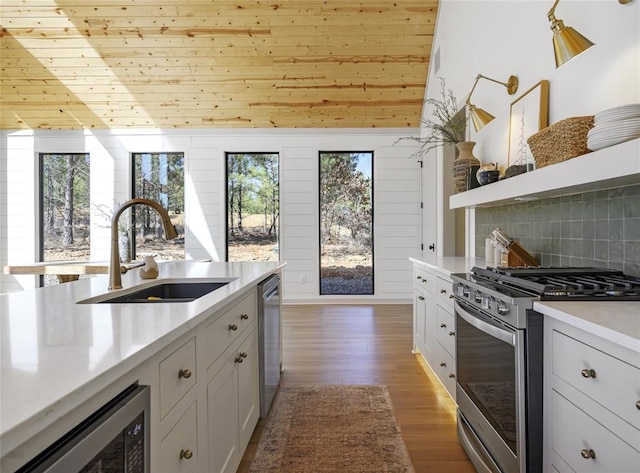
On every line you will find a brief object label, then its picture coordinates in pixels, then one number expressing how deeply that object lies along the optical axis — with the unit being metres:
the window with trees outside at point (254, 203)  5.59
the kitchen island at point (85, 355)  0.52
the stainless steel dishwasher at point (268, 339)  2.10
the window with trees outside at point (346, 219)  5.57
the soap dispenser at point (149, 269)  1.96
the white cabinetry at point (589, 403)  0.89
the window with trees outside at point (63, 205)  5.55
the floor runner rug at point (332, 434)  1.81
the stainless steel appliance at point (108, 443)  0.55
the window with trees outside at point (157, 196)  5.56
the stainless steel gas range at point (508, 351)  1.30
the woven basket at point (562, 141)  1.46
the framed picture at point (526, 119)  2.16
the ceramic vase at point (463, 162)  2.77
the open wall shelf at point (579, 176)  1.18
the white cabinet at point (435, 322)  2.32
